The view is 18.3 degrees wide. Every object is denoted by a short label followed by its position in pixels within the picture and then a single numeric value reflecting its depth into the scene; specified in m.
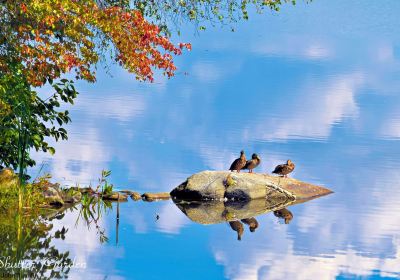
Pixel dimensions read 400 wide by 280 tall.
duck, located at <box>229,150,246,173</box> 37.72
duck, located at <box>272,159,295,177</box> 37.94
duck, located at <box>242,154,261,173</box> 38.00
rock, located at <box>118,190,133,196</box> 35.63
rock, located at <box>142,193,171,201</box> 35.38
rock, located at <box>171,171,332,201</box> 35.38
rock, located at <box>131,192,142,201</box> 35.16
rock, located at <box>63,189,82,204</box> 33.44
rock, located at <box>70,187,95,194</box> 34.53
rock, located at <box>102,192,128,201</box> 34.38
